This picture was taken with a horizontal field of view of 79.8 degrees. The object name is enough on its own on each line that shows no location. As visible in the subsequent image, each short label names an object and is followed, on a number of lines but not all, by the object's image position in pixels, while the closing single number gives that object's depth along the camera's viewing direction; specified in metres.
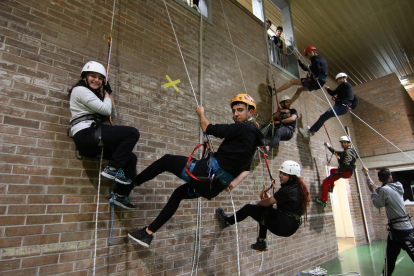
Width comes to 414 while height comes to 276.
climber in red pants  5.96
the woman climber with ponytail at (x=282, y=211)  3.06
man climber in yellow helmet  2.24
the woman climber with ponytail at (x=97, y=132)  2.21
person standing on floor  3.65
